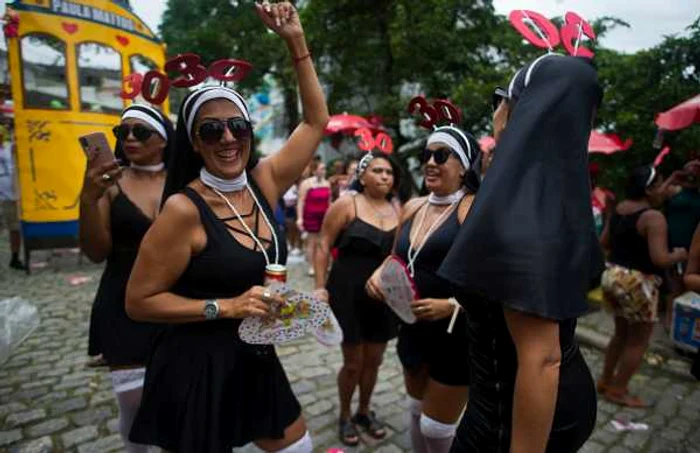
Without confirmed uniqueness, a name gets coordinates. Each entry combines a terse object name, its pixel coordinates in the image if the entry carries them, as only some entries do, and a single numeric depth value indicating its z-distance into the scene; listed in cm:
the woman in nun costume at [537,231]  121
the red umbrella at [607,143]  532
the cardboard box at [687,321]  430
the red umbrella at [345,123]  923
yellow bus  688
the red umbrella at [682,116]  398
